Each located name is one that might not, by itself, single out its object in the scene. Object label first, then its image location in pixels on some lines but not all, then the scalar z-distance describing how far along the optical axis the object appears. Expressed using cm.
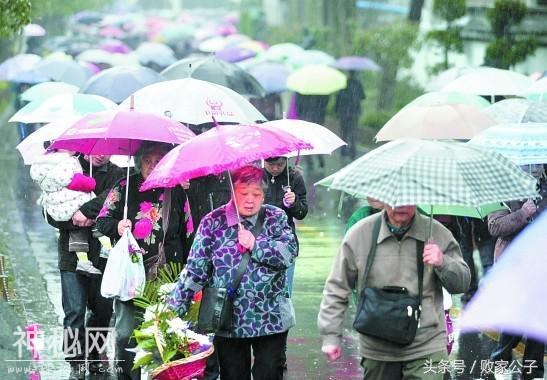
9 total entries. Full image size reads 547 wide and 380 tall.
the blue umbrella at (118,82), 2764
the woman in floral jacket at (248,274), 1372
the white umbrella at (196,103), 2005
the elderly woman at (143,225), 1625
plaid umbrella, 1135
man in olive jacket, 1227
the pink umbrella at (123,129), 1612
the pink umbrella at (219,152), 1362
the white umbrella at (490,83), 2911
